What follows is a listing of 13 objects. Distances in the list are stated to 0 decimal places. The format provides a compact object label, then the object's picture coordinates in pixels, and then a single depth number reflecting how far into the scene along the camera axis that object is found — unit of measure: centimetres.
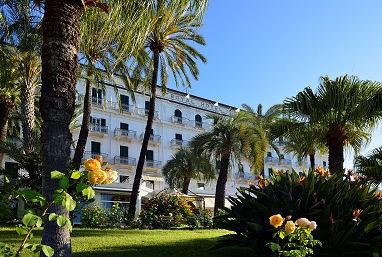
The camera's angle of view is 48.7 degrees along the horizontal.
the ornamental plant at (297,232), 441
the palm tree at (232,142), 2617
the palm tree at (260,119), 2675
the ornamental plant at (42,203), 262
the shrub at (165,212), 1858
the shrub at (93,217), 1686
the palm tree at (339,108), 1339
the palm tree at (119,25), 722
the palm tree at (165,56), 2064
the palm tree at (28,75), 1578
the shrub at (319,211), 676
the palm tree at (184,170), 3606
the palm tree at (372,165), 1355
